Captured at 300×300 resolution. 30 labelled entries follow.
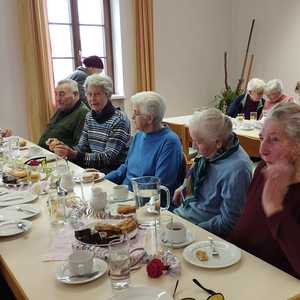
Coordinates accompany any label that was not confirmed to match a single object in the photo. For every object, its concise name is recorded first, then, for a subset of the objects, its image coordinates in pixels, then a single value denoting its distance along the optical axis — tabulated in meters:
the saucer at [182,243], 1.33
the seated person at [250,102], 4.83
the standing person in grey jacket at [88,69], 4.43
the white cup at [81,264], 1.15
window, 5.29
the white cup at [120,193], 1.83
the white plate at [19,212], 1.67
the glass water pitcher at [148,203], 1.49
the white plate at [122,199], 1.82
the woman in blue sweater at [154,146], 2.24
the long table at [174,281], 1.06
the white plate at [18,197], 1.86
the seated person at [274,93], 4.54
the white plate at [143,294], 1.03
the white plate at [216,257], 1.20
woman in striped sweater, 2.87
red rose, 1.15
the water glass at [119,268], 1.09
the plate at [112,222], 1.38
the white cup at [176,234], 1.34
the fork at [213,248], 1.27
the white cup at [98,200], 1.68
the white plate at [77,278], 1.13
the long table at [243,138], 3.73
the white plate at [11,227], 1.50
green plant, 6.30
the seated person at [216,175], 1.71
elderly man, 3.44
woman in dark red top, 1.18
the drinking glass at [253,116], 4.42
